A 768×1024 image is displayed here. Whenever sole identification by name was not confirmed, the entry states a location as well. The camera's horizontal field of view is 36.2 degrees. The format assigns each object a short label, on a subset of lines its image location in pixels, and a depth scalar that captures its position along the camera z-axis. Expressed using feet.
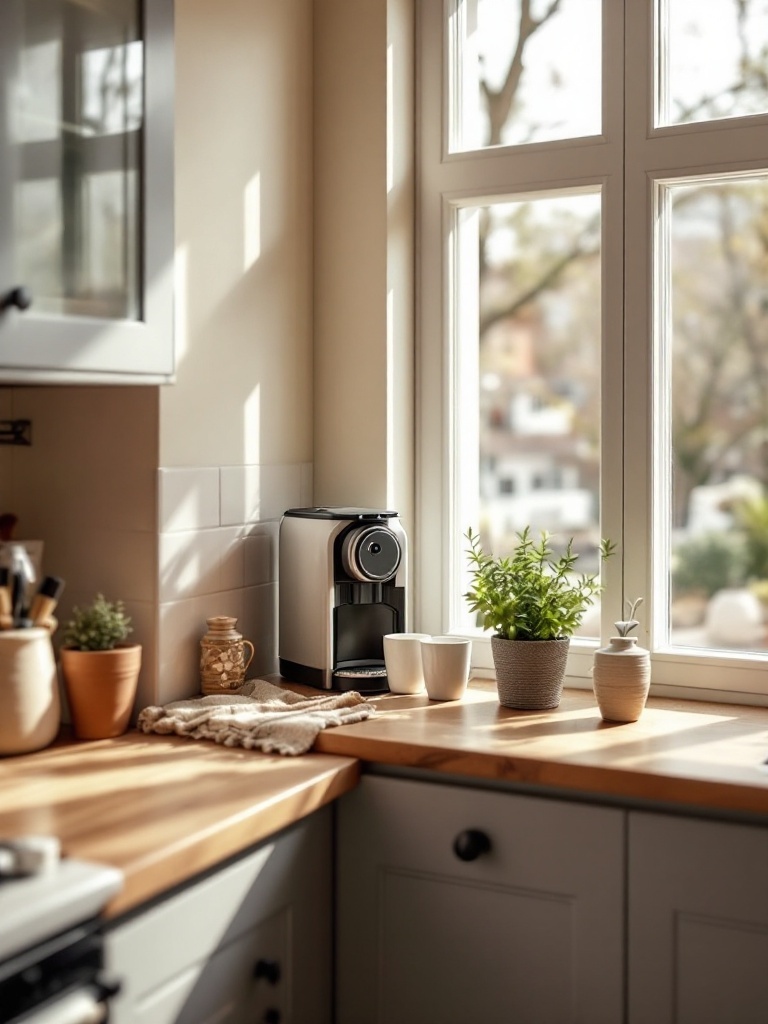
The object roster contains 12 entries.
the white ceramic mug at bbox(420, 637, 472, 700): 7.22
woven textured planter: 6.99
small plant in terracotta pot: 6.42
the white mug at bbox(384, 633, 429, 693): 7.39
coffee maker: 7.36
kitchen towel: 6.32
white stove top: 4.00
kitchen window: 7.61
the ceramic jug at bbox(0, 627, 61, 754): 6.04
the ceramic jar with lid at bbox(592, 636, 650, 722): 6.64
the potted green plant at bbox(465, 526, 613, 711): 7.02
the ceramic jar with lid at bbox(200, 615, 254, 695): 7.10
